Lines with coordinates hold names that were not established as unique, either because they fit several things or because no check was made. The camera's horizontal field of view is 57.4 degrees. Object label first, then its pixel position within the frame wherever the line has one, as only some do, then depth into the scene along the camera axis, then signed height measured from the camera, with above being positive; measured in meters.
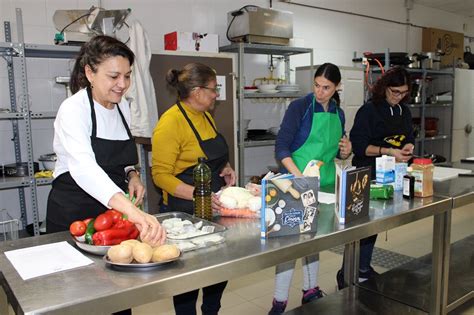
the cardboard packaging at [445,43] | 6.66 +0.87
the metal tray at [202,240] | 1.37 -0.45
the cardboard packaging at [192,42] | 3.85 +0.55
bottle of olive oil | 1.68 -0.37
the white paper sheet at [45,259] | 1.21 -0.46
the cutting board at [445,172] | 2.52 -0.45
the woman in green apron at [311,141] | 2.46 -0.24
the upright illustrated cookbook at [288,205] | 1.45 -0.35
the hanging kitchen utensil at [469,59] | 7.04 +0.64
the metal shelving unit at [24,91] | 3.01 +0.11
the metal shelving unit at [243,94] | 4.14 +0.07
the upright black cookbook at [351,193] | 1.62 -0.36
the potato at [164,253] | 1.22 -0.42
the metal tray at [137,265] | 1.19 -0.45
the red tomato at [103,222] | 1.35 -0.37
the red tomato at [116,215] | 1.38 -0.35
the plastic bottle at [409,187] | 2.01 -0.40
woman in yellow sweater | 2.04 -0.21
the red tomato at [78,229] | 1.41 -0.40
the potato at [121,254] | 1.20 -0.42
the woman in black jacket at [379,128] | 2.82 -0.19
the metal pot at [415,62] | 5.67 +0.49
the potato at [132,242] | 1.24 -0.40
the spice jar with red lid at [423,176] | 2.03 -0.36
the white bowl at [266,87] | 4.35 +0.14
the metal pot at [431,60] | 5.88 +0.53
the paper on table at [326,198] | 1.99 -0.46
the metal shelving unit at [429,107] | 5.92 -0.12
